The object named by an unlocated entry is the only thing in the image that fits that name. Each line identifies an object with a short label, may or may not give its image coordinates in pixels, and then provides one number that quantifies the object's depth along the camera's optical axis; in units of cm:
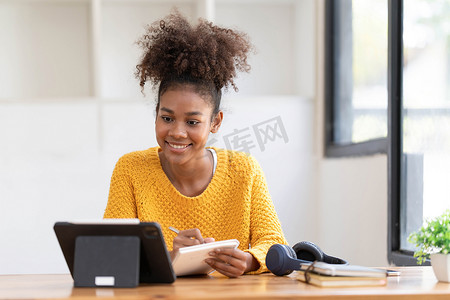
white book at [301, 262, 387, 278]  245
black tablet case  243
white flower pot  252
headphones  261
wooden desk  233
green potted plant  252
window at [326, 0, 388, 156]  364
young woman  291
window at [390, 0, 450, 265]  319
